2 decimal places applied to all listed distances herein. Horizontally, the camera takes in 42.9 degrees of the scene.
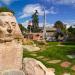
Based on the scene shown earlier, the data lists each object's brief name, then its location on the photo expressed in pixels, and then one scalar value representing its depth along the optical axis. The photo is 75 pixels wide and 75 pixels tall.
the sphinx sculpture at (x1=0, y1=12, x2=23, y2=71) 2.55
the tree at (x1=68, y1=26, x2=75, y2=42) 17.04
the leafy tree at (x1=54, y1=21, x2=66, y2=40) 20.39
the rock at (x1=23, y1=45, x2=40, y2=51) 6.75
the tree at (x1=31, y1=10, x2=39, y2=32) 29.59
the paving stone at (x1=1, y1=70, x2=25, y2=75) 2.54
